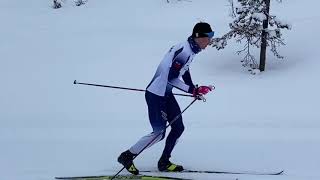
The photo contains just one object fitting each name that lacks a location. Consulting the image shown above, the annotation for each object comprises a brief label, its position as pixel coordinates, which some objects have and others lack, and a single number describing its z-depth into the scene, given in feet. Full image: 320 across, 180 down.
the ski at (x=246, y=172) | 42.89
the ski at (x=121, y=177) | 40.73
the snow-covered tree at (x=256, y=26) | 89.81
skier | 39.29
